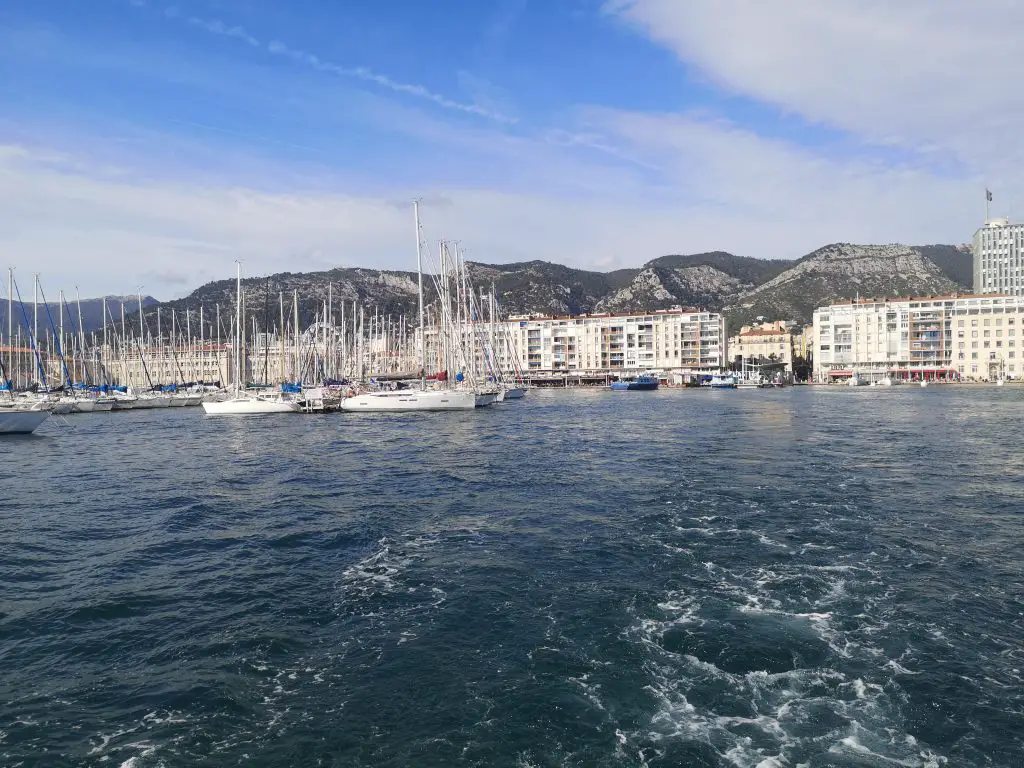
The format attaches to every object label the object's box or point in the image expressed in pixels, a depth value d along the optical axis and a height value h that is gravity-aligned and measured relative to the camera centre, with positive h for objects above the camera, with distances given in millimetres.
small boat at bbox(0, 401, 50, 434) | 48562 -3325
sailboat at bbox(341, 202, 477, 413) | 67062 -3752
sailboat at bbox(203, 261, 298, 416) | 66438 -3687
